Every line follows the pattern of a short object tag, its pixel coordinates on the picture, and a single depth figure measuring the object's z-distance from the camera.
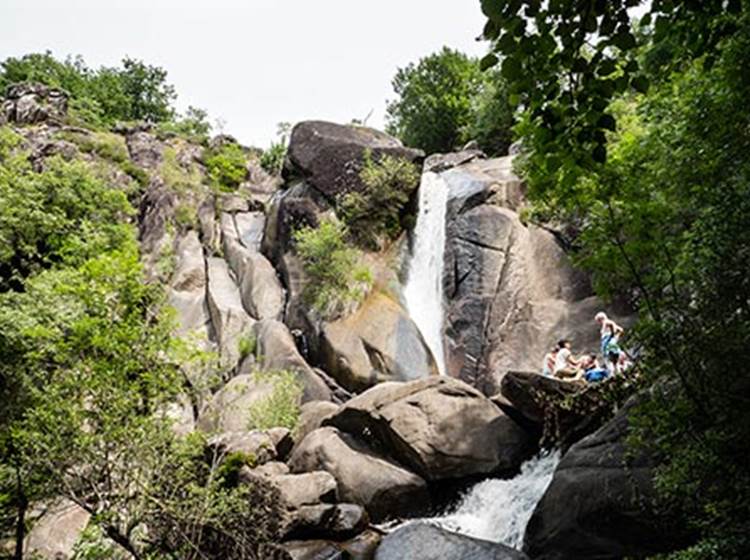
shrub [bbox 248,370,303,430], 12.69
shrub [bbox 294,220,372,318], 16.72
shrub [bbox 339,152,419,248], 18.77
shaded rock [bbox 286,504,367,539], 8.97
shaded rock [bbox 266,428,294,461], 11.45
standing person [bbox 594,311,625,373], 10.44
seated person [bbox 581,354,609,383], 10.28
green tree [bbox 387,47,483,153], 28.62
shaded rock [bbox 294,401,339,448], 12.62
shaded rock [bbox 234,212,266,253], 22.45
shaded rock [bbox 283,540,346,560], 8.35
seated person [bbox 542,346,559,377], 11.51
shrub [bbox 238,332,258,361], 16.70
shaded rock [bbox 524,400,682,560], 5.62
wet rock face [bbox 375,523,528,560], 6.88
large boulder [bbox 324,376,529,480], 10.17
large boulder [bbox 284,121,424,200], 19.75
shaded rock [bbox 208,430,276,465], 10.52
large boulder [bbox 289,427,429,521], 10.00
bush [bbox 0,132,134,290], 15.05
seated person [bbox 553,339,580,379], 11.12
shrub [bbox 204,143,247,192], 27.50
